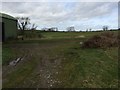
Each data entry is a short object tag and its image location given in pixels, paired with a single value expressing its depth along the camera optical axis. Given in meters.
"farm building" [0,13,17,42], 11.25
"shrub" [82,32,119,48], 6.74
